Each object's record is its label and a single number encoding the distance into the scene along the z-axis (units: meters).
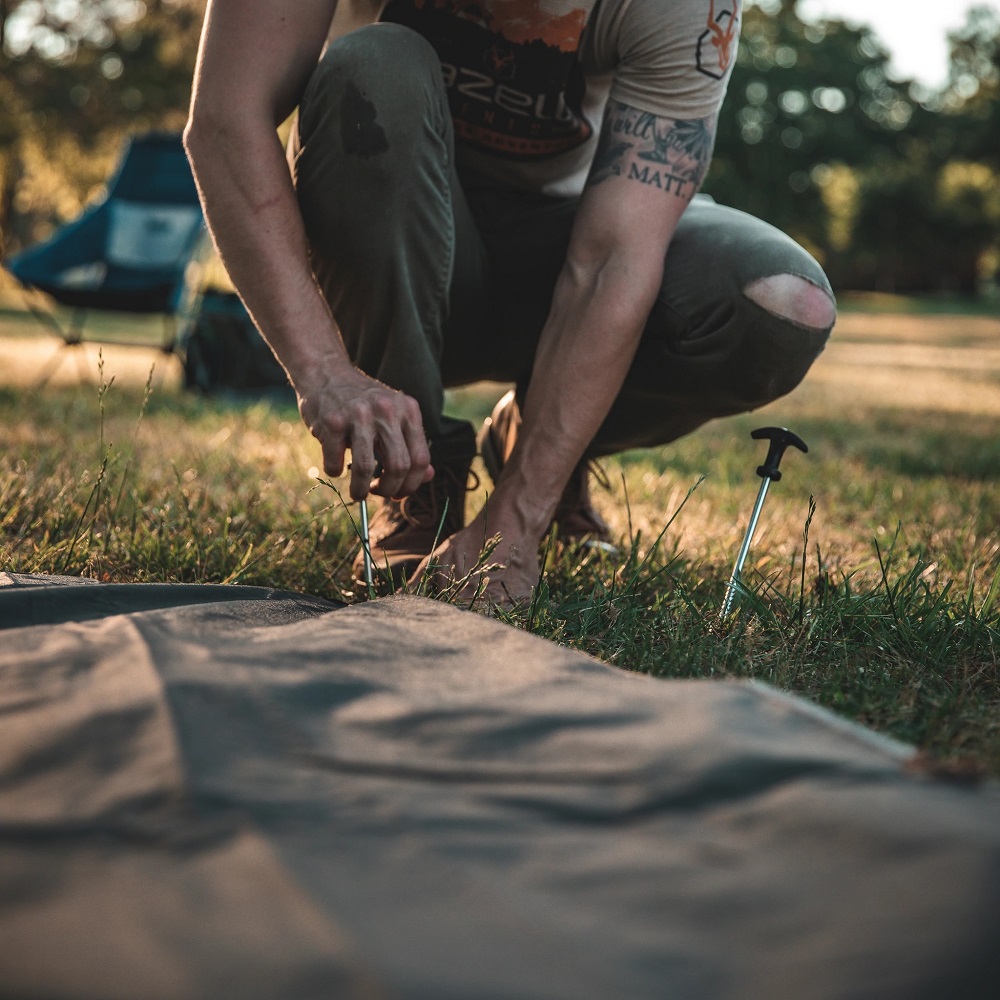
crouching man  1.71
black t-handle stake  1.75
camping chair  5.55
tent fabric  0.68
